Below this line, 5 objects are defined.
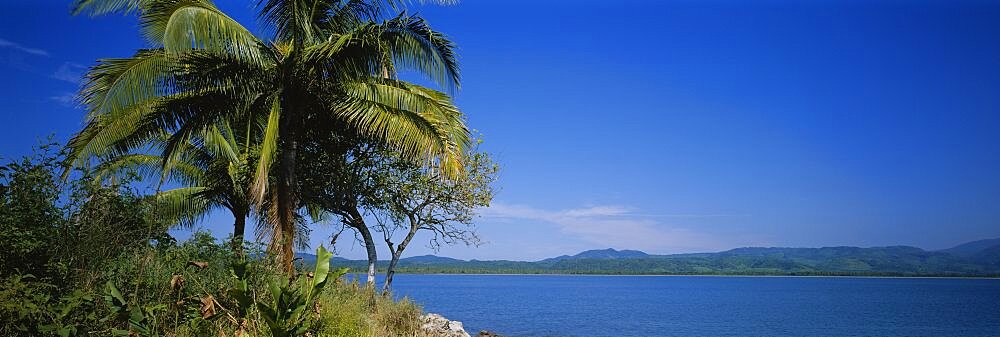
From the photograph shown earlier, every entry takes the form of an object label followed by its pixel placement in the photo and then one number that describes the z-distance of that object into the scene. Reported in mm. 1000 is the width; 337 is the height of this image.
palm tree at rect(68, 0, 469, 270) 12148
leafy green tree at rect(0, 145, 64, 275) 7613
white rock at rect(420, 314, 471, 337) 18439
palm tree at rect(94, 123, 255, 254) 18531
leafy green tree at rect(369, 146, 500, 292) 19756
